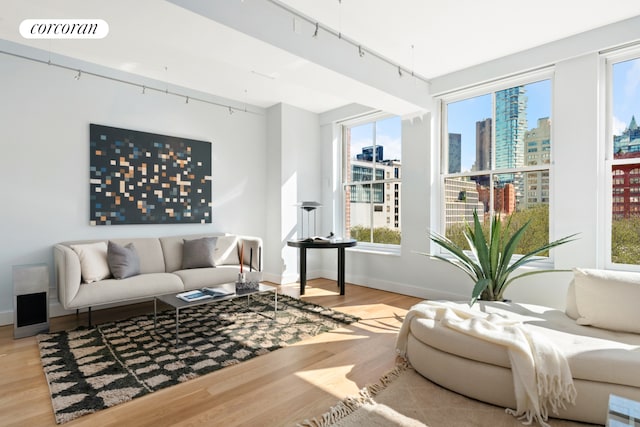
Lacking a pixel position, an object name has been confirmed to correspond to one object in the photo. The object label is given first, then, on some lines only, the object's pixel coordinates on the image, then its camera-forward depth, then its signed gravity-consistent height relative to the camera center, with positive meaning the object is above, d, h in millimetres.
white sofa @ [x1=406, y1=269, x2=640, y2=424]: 1838 -797
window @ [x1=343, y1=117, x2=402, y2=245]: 5168 +510
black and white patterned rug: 2184 -1102
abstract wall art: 4039 +416
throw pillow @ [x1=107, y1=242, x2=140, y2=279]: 3594 -522
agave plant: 2998 -425
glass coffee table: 2977 -779
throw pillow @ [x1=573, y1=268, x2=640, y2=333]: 2332 -609
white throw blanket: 1853 -857
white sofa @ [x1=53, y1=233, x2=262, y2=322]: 3254 -633
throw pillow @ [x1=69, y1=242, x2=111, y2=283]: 3428 -506
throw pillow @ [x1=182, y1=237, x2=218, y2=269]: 4250 -520
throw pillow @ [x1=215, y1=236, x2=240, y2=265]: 4603 -526
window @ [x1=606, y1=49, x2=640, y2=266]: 3219 +491
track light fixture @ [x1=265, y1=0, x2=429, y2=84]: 2866 +1647
